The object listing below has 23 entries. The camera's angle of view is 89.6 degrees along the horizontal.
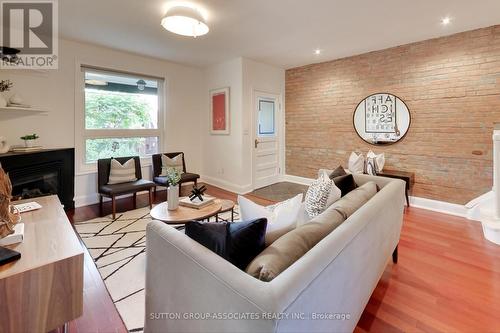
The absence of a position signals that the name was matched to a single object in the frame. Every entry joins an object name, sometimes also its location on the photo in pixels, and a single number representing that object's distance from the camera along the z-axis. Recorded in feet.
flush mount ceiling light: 8.79
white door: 17.47
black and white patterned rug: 5.95
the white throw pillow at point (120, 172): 12.95
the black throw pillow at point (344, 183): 7.59
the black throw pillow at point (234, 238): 3.52
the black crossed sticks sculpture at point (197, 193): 9.54
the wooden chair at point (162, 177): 14.29
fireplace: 10.11
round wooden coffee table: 7.90
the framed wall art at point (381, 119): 13.73
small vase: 8.71
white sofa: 2.51
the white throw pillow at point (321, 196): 6.63
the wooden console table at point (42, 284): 4.11
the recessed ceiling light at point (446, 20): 10.29
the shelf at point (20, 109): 10.44
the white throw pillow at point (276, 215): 4.44
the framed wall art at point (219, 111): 16.94
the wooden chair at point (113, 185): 11.71
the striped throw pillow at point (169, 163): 15.36
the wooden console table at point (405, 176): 12.78
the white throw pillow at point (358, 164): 14.16
